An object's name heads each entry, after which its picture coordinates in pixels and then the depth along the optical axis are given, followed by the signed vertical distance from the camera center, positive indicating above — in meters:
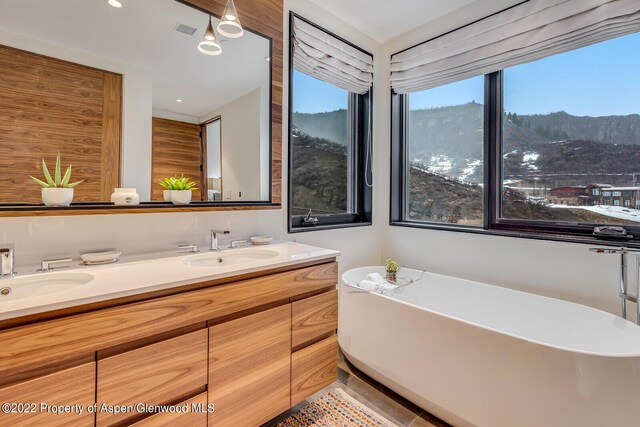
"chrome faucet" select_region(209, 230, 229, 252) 1.67 -0.13
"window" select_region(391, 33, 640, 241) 1.80 +0.49
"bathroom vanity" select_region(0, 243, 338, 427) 0.85 -0.46
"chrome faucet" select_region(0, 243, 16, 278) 1.09 -0.17
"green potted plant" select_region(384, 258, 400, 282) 2.36 -0.42
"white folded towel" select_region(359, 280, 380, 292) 2.10 -0.48
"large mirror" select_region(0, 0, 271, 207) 1.21 +0.54
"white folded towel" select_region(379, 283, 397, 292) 2.17 -0.52
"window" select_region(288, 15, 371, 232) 2.33 +0.53
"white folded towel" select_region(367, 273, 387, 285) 2.32 -0.48
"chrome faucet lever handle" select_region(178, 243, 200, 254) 1.60 -0.17
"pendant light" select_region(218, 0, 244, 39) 1.56 +1.04
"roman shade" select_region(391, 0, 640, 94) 1.67 +1.15
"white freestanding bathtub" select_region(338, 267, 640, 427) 1.15 -0.66
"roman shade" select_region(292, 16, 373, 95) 2.16 +1.21
